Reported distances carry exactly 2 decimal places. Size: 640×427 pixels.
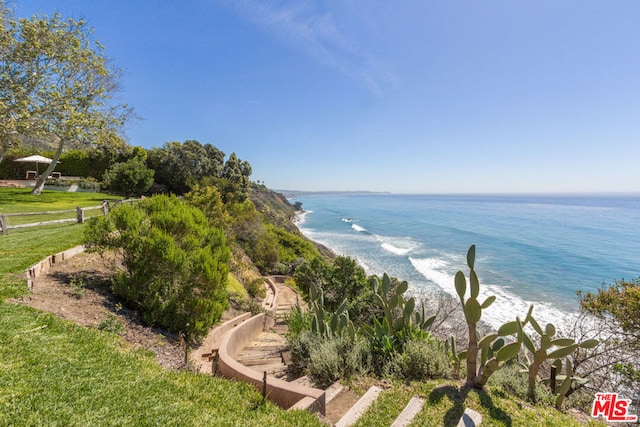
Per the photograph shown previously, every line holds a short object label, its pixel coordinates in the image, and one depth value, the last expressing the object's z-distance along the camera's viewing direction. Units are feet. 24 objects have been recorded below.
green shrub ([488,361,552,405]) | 15.90
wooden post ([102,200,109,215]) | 49.08
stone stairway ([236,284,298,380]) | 20.01
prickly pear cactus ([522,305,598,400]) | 15.23
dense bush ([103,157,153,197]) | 75.00
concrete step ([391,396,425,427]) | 12.50
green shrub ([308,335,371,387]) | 16.25
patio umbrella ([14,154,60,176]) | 80.16
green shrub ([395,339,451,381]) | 16.51
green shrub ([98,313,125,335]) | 17.34
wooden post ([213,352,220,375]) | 19.36
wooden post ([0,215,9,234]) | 34.48
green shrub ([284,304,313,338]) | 22.82
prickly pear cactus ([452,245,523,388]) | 14.56
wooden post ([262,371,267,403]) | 13.62
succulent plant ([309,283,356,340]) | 19.17
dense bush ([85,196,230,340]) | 21.72
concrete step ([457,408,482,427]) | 12.64
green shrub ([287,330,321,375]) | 18.17
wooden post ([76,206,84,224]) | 42.98
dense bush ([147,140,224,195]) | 102.89
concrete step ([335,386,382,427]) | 12.45
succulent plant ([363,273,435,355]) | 18.42
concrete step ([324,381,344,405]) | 14.30
